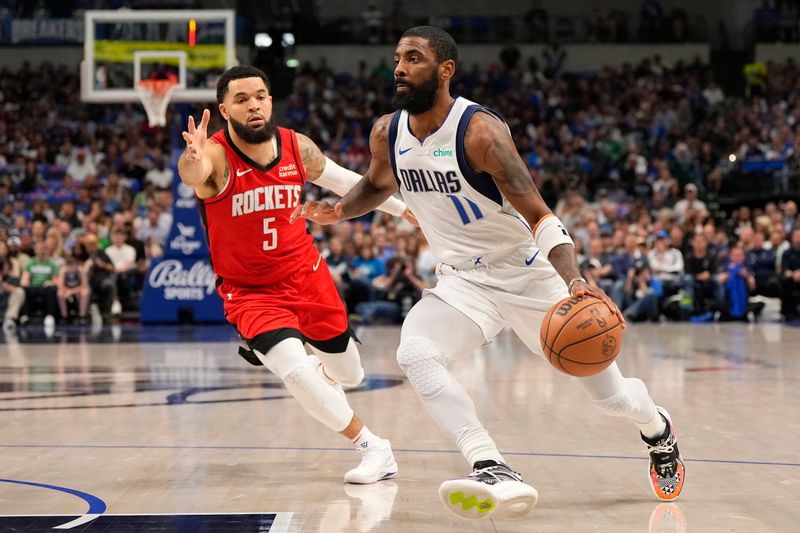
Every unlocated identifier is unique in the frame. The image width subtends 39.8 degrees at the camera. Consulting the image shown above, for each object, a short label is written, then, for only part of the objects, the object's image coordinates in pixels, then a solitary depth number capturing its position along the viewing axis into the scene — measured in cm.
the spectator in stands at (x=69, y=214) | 1870
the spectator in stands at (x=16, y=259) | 1630
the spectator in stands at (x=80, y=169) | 2161
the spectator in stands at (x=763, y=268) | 1596
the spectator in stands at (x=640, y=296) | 1565
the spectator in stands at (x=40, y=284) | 1619
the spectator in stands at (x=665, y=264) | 1609
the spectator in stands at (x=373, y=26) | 2759
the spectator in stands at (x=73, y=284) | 1596
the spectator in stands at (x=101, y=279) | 1614
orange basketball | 421
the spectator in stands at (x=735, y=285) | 1567
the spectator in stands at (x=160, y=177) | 2075
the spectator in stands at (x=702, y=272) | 1614
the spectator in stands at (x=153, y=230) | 1744
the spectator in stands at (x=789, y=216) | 1764
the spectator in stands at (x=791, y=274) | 1578
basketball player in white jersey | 445
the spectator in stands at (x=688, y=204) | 1848
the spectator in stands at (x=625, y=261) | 1566
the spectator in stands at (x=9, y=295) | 1566
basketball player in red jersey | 535
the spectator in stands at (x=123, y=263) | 1659
